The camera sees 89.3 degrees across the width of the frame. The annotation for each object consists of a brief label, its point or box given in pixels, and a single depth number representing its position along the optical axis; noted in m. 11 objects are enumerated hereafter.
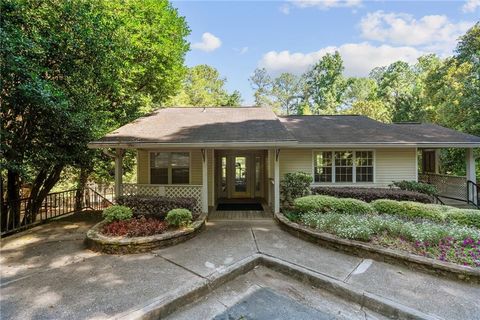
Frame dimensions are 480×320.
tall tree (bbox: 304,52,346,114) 36.59
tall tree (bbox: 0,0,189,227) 5.84
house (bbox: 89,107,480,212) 7.97
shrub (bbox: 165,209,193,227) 6.45
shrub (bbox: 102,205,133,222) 6.61
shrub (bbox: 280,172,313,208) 8.66
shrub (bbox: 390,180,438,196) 8.89
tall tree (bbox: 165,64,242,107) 28.24
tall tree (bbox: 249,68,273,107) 38.53
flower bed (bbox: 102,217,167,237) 6.01
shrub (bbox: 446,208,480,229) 6.15
